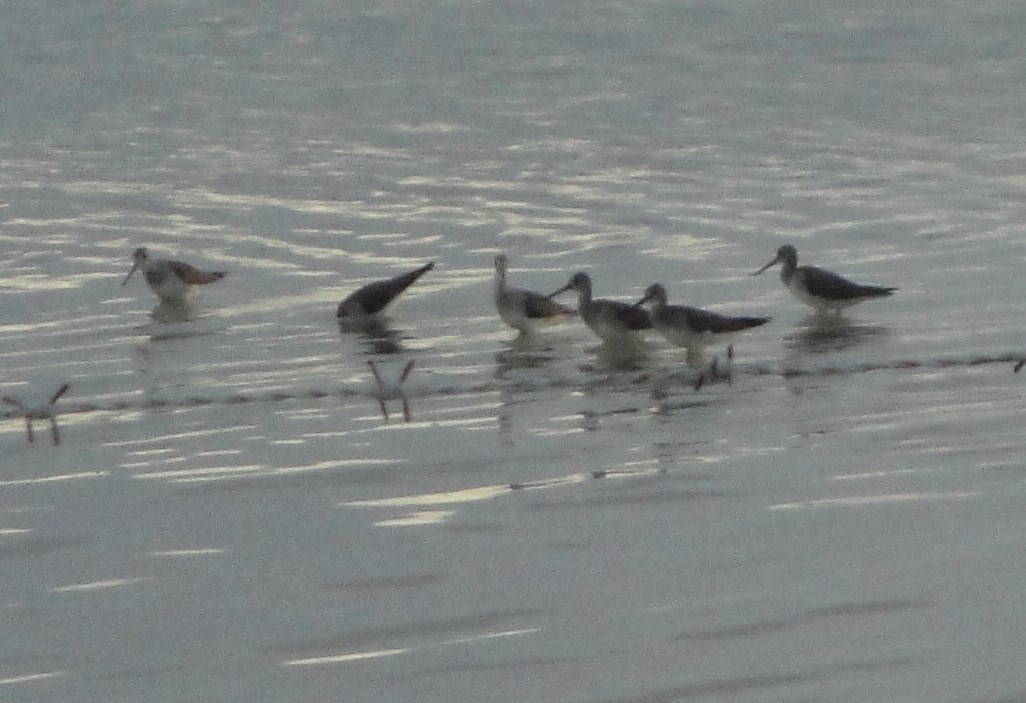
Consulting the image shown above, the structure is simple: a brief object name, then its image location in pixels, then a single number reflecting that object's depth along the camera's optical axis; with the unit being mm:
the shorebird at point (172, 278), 18531
